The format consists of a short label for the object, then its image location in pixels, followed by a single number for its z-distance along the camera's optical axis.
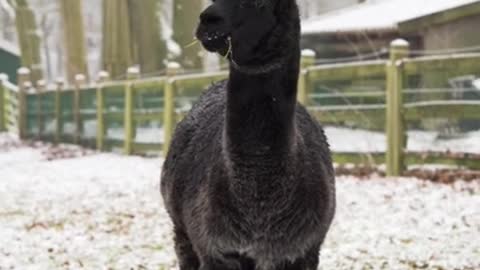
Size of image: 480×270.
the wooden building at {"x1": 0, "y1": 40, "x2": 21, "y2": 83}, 36.22
